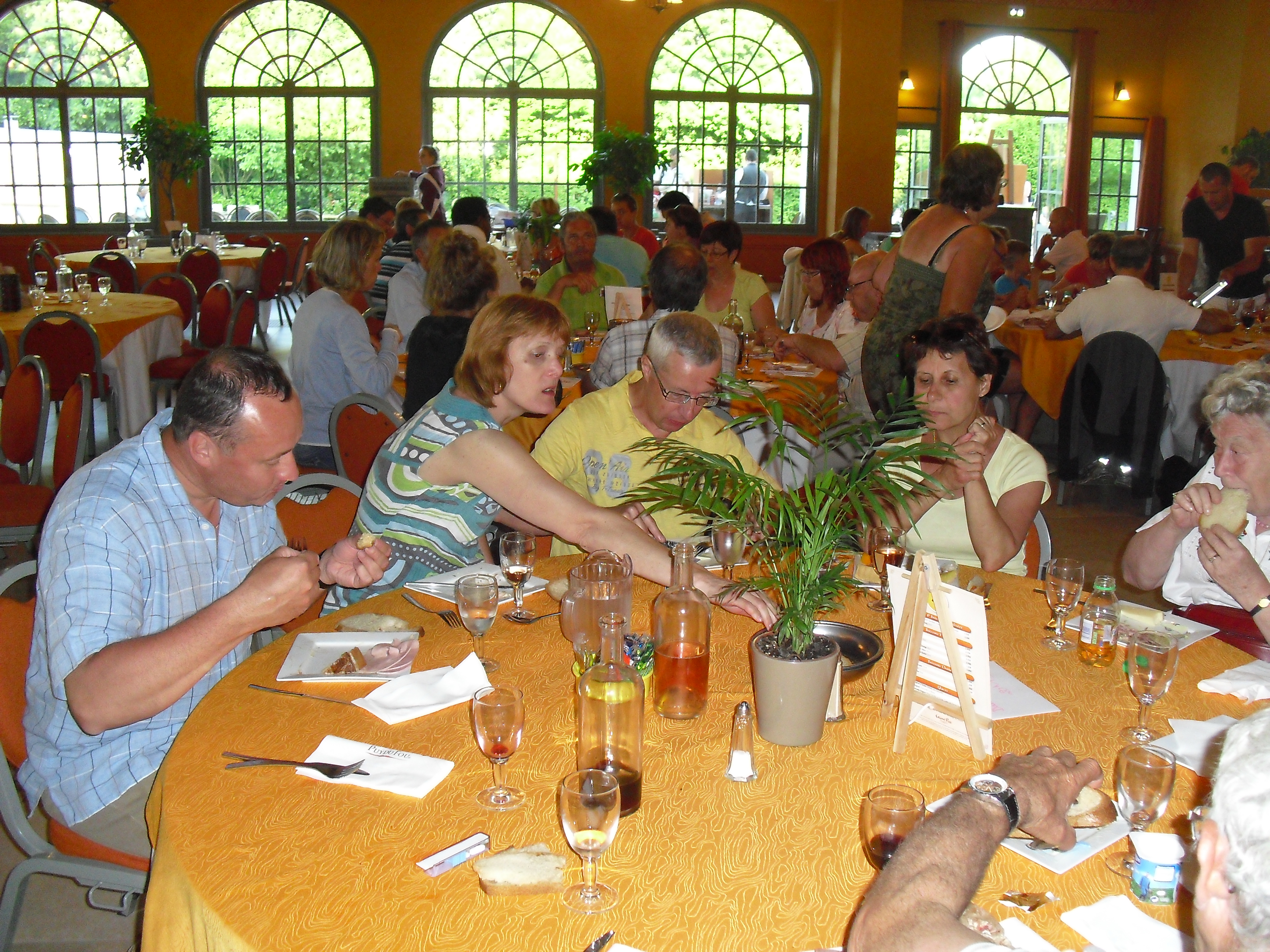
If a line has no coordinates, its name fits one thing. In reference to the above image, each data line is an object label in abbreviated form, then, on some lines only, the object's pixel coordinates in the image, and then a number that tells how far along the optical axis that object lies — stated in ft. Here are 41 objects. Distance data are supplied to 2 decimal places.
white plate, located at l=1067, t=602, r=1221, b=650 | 6.81
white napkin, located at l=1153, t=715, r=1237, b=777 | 5.36
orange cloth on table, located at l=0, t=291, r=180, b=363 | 19.56
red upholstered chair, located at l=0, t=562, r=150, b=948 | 5.83
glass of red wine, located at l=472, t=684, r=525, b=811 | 4.87
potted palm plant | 5.41
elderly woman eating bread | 7.36
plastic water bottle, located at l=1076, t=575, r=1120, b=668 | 6.56
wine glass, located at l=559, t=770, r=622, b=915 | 4.11
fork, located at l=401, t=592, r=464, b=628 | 7.07
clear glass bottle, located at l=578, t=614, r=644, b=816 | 4.94
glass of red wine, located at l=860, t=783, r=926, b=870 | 4.31
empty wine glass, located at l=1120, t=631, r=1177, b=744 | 5.61
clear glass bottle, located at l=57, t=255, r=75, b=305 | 23.13
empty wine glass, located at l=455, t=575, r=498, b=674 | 6.23
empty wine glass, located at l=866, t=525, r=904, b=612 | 7.52
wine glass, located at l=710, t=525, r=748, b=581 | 7.81
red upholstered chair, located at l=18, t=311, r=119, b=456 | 17.85
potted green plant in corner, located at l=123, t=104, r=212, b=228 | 42.86
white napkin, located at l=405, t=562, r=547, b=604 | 7.55
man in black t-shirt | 26.68
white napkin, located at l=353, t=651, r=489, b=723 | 5.78
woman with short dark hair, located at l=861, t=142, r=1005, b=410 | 12.85
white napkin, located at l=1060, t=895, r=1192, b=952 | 4.01
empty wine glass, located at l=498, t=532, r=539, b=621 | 7.14
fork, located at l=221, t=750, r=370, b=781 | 5.07
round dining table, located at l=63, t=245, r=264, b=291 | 32.22
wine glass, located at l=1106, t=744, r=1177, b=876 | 4.58
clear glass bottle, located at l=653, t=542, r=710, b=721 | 5.80
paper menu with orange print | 5.32
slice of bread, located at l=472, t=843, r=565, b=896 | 4.23
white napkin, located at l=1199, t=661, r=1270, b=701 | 6.07
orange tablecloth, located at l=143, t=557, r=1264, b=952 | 4.07
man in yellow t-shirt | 9.79
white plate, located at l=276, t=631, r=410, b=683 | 6.14
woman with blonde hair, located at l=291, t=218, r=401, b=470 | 15.67
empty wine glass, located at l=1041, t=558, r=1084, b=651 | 6.93
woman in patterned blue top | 7.95
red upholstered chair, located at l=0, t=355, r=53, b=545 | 12.65
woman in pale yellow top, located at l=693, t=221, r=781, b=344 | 20.63
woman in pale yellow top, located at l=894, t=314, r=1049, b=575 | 8.59
